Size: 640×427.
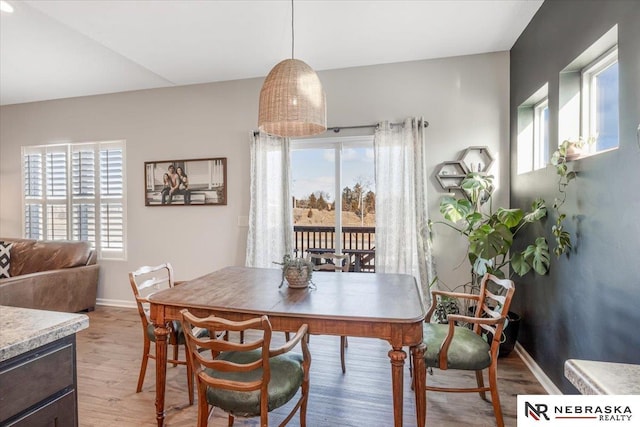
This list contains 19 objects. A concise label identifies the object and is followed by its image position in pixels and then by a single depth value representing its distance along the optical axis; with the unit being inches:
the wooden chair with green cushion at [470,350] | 73.2
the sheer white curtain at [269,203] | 148.8
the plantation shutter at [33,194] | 188.1
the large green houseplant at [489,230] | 96.4
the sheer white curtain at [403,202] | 134.6
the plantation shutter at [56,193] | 184.2
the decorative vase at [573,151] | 78.1
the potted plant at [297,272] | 85.6
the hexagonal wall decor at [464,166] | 133.6
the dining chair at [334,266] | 119.5
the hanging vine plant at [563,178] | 78.7
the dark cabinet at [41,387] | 37.5
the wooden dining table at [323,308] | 63.5
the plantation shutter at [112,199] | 175.5
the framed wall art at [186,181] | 160.7
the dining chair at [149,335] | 87.5
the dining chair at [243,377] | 55.2
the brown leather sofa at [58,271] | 146.6
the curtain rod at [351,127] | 139.0
